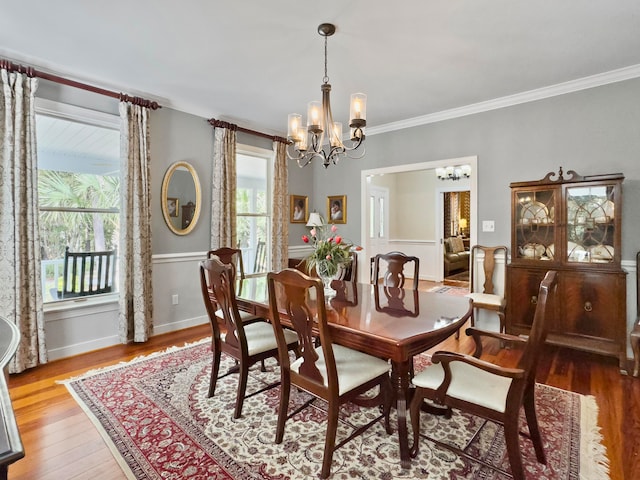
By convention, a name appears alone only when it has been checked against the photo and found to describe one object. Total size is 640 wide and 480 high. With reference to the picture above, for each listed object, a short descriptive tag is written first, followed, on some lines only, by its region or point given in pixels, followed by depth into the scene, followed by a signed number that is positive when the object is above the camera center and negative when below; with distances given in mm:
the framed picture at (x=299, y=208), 5348 +421
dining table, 1569 -474
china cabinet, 2893 -219
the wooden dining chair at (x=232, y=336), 2039 -708
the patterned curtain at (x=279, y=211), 4922 +342
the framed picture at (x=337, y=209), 5219 +407
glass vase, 2422 -277
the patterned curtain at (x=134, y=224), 3363 +104
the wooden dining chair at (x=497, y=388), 1423 -749
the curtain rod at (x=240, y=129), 4152 +1423
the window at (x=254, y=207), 4719 +399
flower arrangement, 2416 -161
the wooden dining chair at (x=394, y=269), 2863 -311
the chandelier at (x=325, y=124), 2369 +848
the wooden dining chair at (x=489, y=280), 3477 -539
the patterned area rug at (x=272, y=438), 1657 -1180
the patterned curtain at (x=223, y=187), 4190 +603
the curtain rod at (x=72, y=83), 2719 +1395
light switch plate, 3822 +92
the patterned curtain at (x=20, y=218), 2705 +133
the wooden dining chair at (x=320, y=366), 1586 -731
